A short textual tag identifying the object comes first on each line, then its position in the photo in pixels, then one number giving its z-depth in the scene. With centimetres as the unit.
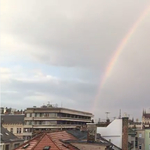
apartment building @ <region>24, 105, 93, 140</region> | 9325
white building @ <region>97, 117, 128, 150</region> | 4216
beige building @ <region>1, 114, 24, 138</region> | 9700
